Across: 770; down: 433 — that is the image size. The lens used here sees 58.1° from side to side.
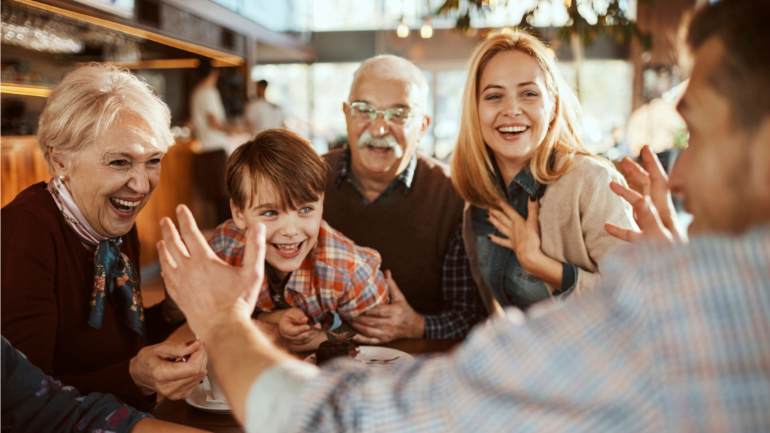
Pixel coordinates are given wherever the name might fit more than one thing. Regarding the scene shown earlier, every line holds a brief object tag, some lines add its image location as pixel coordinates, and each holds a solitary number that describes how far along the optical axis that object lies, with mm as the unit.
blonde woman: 1976
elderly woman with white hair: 1383
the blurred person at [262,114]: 7598
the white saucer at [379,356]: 1633
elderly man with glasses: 2387
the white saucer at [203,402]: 1411
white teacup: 1423
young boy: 1783
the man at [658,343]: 685
